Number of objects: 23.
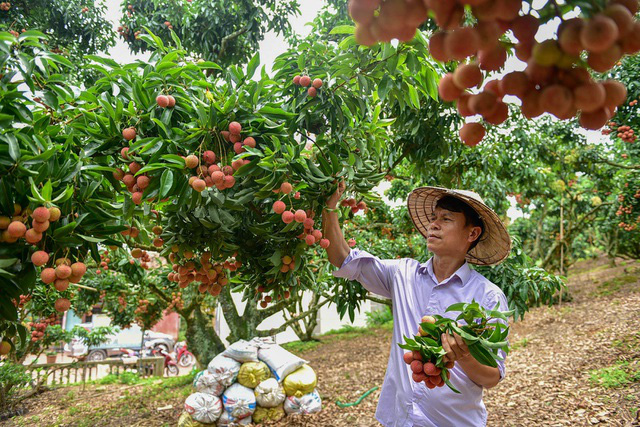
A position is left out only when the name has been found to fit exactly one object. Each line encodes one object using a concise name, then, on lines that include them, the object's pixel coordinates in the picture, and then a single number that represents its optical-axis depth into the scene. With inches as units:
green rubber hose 189.5
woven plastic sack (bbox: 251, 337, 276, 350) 192.4
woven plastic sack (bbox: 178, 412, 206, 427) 168.6
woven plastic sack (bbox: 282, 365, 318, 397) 177.3
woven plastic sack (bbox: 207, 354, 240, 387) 171.9
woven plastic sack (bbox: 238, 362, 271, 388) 174.9
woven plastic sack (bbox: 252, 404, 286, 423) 171.6
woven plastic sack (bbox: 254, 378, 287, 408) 171.5
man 67.2
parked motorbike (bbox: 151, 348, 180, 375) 437.0
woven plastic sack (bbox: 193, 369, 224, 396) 170.7
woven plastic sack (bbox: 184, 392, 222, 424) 165.0
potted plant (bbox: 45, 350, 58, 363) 468.4
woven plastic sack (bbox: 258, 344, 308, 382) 179.2
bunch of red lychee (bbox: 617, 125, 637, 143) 208.2
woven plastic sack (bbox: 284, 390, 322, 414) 176.1
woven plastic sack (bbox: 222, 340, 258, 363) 179.2
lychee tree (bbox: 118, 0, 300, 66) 196.4
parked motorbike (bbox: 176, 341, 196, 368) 507.9
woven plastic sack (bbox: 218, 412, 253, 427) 168.1
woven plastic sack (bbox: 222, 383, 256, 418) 167.5
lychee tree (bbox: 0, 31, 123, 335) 45.5
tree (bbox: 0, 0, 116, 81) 187.0
